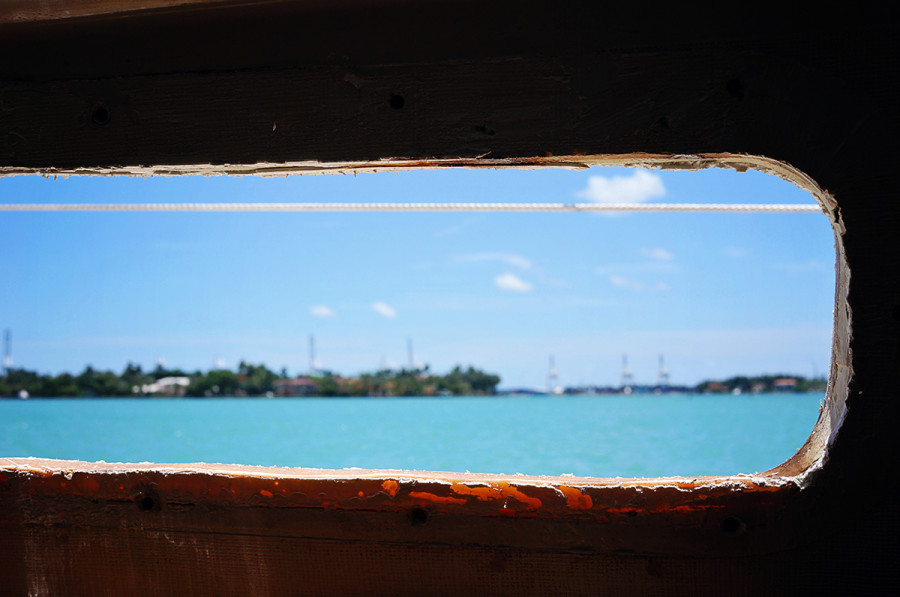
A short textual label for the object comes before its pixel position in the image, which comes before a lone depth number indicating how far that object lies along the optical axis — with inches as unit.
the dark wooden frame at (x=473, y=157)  33.1
